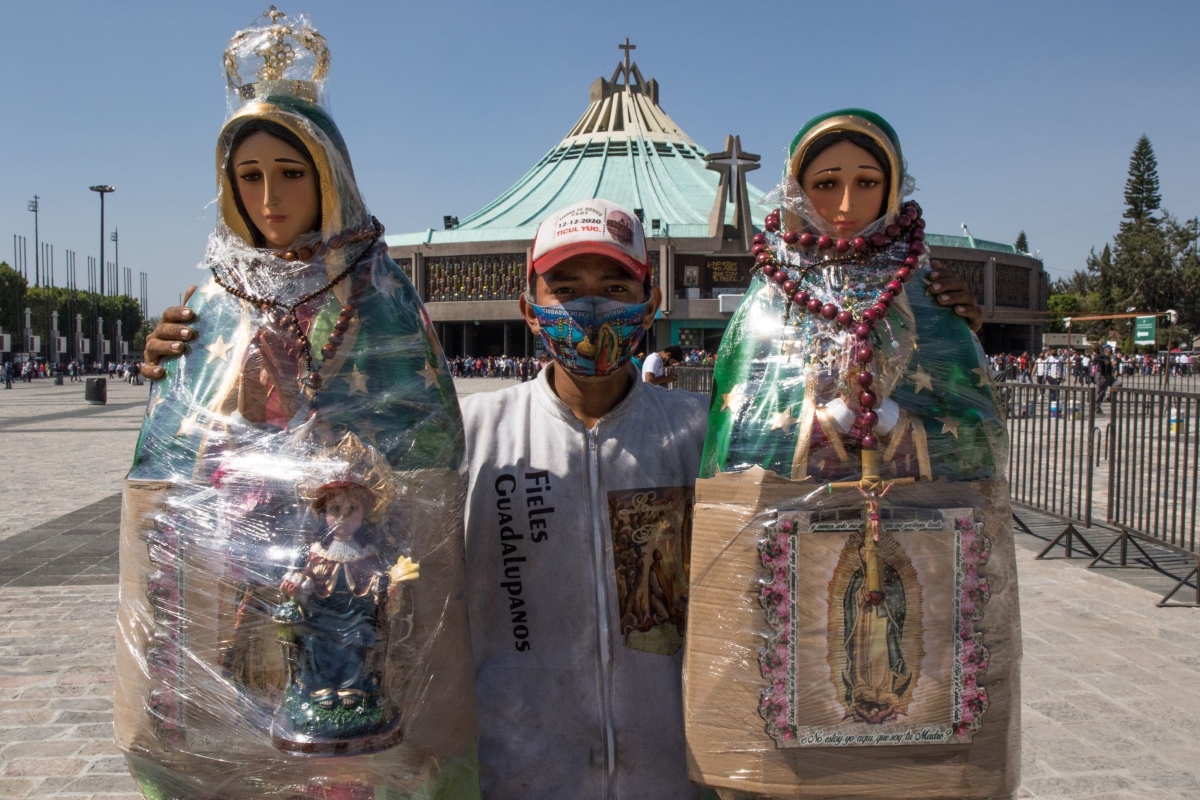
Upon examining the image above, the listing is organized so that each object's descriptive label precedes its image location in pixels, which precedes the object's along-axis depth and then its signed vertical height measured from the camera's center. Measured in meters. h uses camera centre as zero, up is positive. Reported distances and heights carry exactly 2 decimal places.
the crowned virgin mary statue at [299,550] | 2.26 -0.42
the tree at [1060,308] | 70.31 +6.46
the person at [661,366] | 11.95 +0.28
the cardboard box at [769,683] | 2.34 -0.75
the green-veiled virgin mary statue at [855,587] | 2.34 -0.51
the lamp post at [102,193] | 46.34 +9.54
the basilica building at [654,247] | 44.31 +6.96
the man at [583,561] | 2.59 -0.51
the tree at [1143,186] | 70.69 +15.68
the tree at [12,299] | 61.84 +5.51
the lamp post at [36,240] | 65.62 +10.07
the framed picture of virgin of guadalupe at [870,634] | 2.34 -0.63
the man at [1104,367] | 24.19 +0.60
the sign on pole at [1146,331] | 33.12 +2.17
